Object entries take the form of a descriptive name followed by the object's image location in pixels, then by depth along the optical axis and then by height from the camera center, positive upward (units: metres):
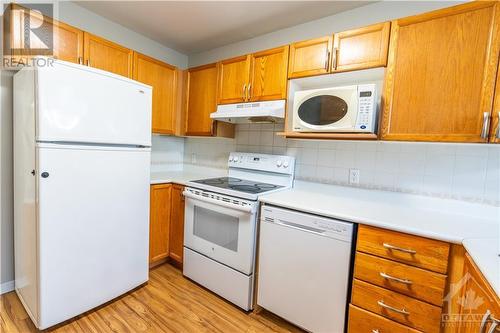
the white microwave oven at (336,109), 1.48 +0.31
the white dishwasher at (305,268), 1.41 -0.74
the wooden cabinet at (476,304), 0.79 -0.52
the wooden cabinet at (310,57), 1.71 +0.72
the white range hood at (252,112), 1.90 +0.32
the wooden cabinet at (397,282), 1.16 -0.64
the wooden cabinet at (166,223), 2.22 -0.75
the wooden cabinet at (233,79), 2.14 +0.65
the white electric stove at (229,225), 1.76 -0.62
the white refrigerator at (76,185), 1.41 -0.30
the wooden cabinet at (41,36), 1.58 +0.73
